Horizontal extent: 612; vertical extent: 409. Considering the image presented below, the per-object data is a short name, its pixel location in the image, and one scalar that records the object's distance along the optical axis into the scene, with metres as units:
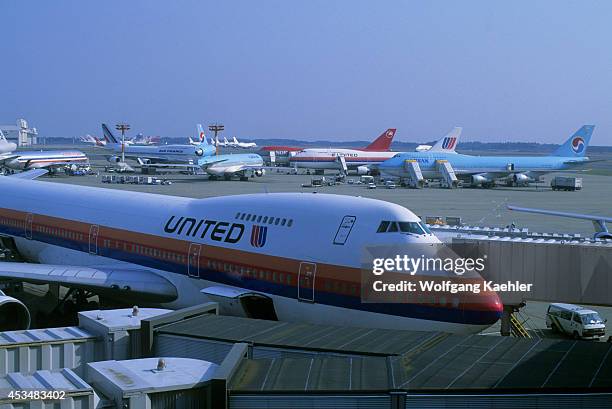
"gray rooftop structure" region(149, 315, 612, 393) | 13.24
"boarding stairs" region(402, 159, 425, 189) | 101.00
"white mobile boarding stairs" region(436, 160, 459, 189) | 101.44
